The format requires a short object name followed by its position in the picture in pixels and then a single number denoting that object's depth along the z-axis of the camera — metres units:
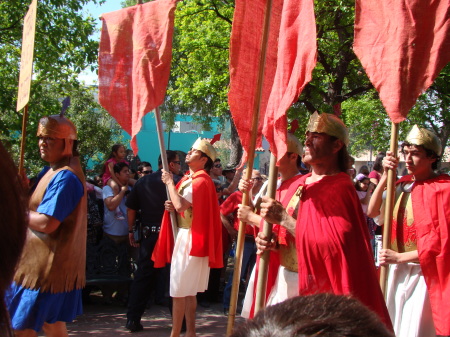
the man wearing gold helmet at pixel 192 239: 5.07
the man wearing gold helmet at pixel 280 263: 3.53
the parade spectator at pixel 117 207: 7.01
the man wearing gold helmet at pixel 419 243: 3.56
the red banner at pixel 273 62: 3.12
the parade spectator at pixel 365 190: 7.72
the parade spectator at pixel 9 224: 1.14
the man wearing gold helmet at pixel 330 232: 3.07
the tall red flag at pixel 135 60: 3.81
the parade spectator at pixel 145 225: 5.80
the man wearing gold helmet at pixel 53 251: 3.55
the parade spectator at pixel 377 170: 9.14
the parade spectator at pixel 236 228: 6.63
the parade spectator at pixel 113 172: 7.09
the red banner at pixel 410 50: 3.11
